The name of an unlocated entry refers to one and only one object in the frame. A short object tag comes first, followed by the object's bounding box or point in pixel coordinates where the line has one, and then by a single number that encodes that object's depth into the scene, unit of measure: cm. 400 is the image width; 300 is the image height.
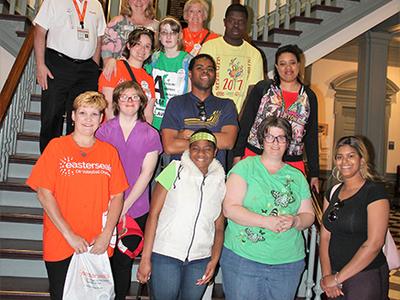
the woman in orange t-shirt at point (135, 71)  291
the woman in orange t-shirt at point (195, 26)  359
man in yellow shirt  320
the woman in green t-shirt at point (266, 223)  217
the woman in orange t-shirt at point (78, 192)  214
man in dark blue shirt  256
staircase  316
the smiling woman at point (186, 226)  220
